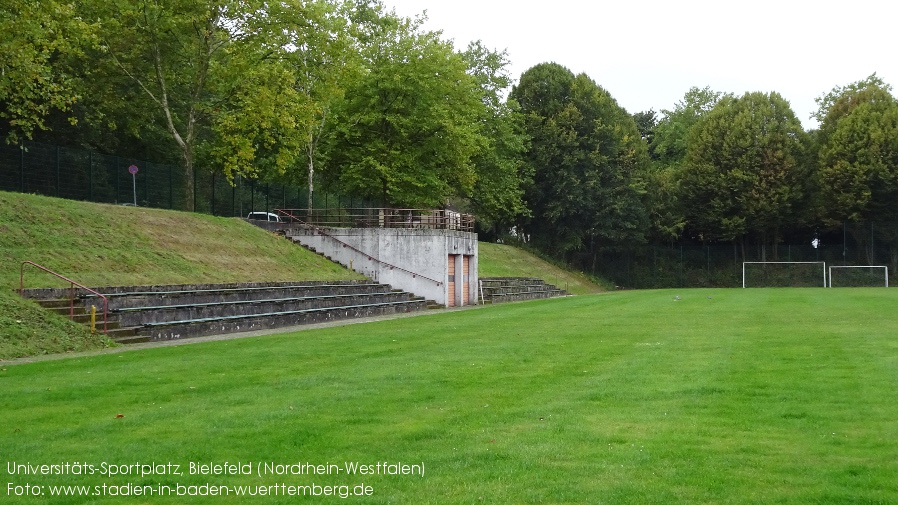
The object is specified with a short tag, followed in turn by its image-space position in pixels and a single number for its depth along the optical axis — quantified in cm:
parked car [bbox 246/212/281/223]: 4271
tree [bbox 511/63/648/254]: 6162
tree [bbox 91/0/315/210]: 3369
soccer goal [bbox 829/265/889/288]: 6091
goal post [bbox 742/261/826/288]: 6243
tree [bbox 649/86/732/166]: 8200
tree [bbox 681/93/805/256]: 6244
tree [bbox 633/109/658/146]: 9206
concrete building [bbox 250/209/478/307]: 3647
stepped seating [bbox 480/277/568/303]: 4147
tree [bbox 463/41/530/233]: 5794
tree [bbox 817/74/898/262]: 6009
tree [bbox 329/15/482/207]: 4366
